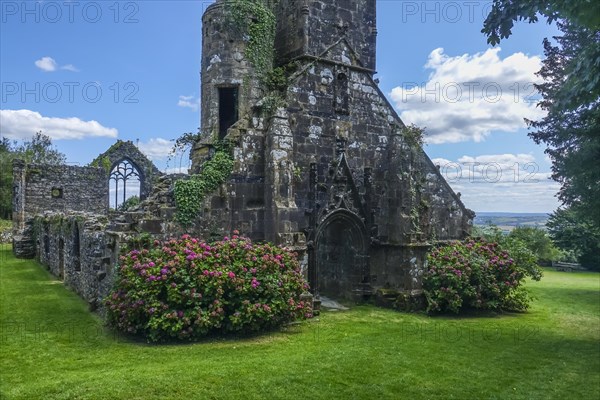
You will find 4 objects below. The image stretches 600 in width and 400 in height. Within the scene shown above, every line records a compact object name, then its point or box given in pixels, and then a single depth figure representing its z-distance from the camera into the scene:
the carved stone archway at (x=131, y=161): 30.67
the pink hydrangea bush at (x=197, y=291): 9.71
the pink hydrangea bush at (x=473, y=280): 13.70
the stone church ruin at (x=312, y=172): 12.29
